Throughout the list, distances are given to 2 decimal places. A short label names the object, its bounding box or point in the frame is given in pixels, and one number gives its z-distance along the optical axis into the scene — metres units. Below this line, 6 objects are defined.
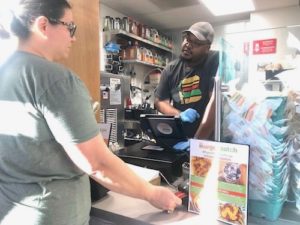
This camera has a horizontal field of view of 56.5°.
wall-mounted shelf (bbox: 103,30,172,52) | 4.12
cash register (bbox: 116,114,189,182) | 1.28
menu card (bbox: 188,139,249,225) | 0.83
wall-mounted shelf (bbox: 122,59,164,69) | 4.57
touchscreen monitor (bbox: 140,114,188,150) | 1.41
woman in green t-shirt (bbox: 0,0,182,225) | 0.73
